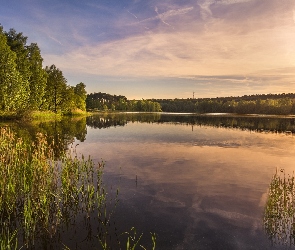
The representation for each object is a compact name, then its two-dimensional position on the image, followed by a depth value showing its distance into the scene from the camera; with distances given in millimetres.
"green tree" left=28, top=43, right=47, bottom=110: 72125
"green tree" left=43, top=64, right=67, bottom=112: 89750
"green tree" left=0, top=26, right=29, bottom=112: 54166
